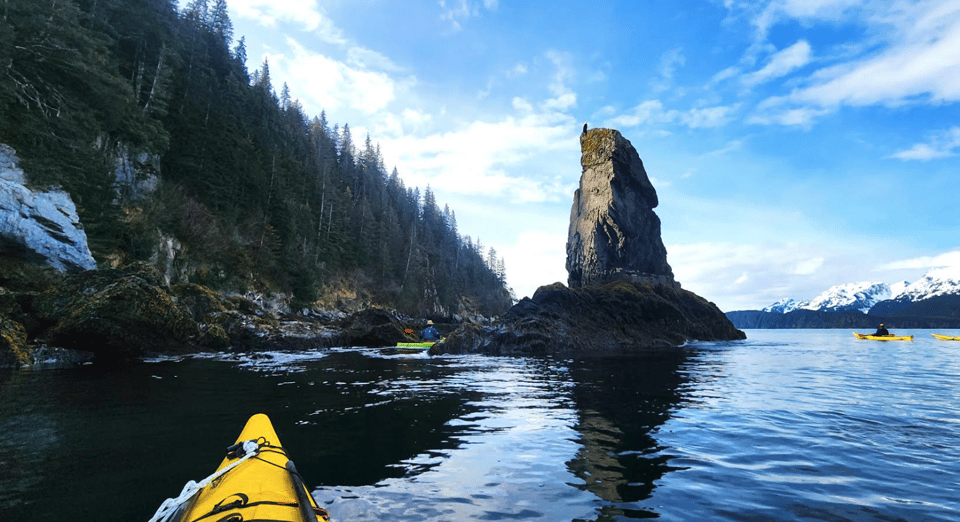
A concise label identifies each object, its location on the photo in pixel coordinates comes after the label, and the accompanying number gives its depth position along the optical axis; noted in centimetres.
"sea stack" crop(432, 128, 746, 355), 2630
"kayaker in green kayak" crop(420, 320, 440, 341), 3008
